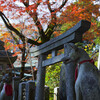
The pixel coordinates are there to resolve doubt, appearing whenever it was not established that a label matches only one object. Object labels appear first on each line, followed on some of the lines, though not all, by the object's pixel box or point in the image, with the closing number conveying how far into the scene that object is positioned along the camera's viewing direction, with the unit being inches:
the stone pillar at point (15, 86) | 314.5
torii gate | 185.8
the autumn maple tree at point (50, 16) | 398.9
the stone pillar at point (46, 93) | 311.6
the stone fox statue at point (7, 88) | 269.1
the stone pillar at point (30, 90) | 272.3
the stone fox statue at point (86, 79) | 138.0
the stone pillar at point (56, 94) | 309.8
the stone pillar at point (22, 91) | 296.2
